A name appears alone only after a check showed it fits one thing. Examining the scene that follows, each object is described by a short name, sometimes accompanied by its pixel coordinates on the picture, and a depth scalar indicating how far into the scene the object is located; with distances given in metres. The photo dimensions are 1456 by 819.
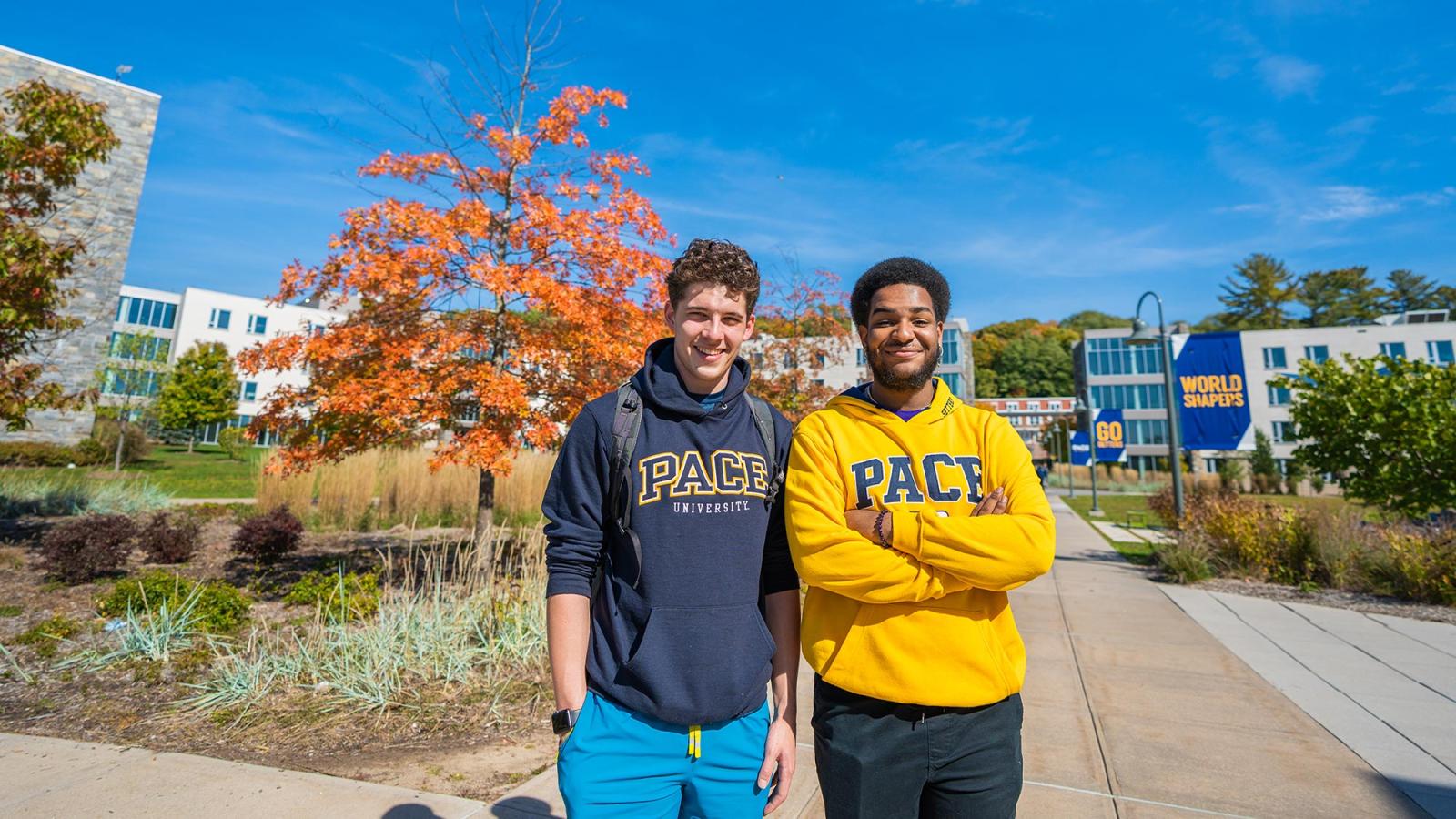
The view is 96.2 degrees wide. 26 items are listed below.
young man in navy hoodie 1.53
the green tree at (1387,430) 7.96
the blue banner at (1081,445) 25.84
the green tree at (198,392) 35.59
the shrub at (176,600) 5.04
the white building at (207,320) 46.09
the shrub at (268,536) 7.36
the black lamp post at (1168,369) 11.79
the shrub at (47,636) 4.54
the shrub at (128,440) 23.11
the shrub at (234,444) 28.58
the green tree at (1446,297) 60.09
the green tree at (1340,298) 60.50
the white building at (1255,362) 43.44
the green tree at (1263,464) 32.91
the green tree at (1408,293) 60.56
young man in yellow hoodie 1.59
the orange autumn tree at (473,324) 5.35
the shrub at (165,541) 7.43
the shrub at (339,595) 5.11
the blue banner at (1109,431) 30.15
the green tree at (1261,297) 63.44
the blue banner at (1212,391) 37.41
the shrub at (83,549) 6.30
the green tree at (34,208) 7.14
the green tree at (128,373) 24.49
